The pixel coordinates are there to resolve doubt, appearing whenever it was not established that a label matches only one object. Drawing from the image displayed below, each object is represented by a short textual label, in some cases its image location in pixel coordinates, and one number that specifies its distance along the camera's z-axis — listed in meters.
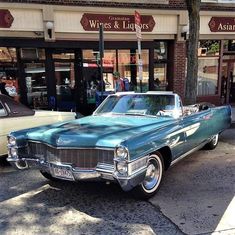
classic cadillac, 3.39
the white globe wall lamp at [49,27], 8.63
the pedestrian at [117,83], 9.78
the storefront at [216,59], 10.65
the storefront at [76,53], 8.75
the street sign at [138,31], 6.76
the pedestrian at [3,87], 8.80
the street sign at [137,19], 6.80
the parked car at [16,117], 5.10
